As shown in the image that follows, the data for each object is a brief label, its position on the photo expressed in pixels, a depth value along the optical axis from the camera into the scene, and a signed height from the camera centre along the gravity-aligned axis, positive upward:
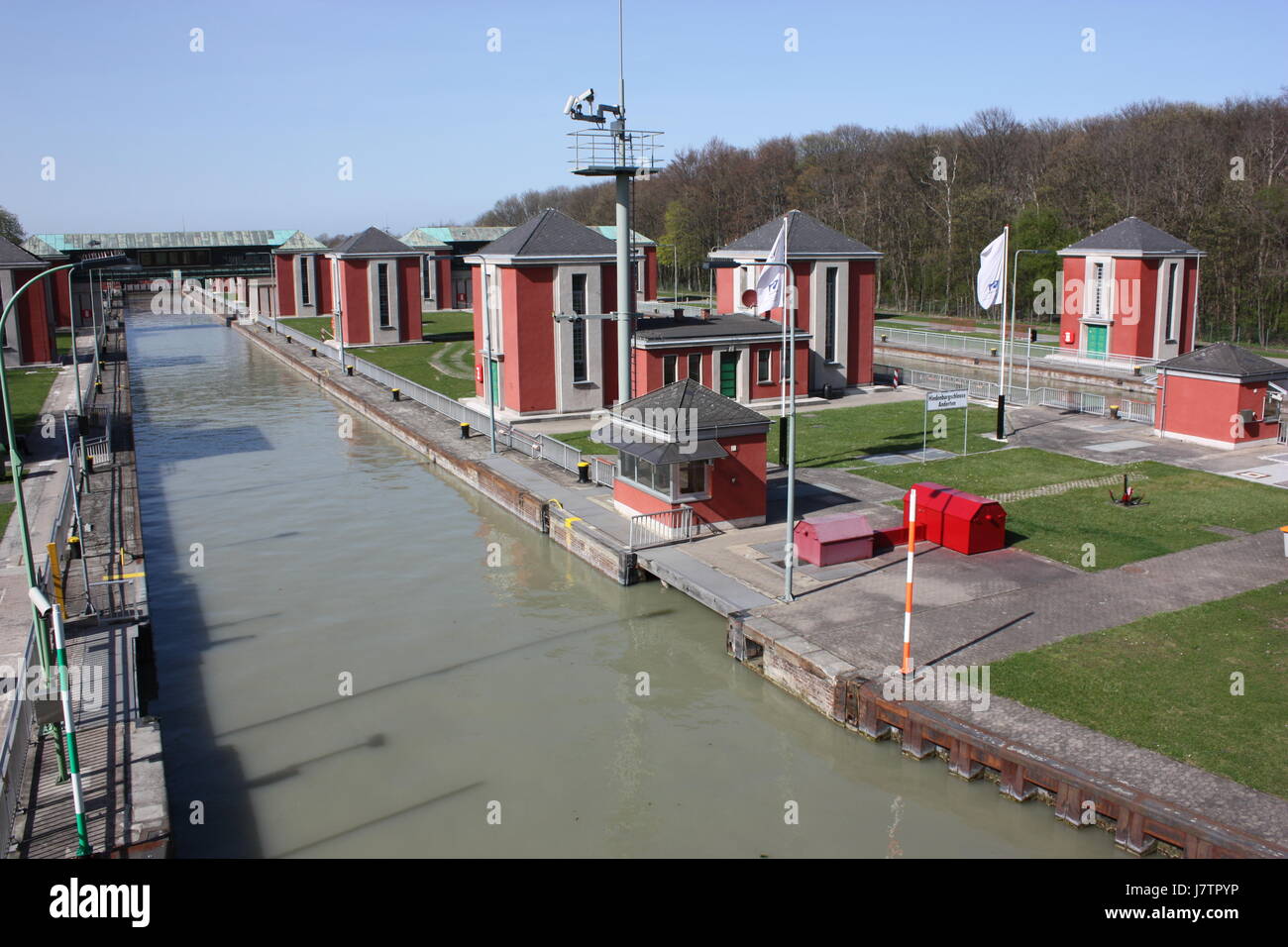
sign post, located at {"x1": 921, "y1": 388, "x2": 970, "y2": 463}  28.56 -2.64
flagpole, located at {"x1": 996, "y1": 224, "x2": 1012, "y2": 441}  32.72 -3.40
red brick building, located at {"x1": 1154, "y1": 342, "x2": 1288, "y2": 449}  31.25 -2.86
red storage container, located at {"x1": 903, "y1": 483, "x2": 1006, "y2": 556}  21.97 -4.57
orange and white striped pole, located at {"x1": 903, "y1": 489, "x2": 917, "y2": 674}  15.55 -4.52
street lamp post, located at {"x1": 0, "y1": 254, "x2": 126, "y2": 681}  13.96 -2.25
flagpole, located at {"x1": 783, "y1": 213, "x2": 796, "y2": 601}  18.20 -3.12
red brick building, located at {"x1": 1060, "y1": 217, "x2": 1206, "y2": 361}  46.28 +0.43
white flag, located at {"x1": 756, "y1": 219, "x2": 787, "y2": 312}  21.38 +0.40
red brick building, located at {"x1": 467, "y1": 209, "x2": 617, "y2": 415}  37.31 -0.23
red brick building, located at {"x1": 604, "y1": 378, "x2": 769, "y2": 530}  23.00 -3.23
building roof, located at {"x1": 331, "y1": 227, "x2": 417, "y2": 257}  63.79 +3.69
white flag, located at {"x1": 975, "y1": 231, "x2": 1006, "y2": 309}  31.66 +0.87
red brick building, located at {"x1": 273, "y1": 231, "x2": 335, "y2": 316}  82.62 +2.27
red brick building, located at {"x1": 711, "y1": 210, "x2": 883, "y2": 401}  41.78 +0.29
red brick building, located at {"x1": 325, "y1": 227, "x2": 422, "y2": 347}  63.91 +1.18
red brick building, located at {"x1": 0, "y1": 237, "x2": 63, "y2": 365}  51.53 -0.35
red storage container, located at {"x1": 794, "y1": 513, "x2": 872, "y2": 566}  21.38 -4.76
